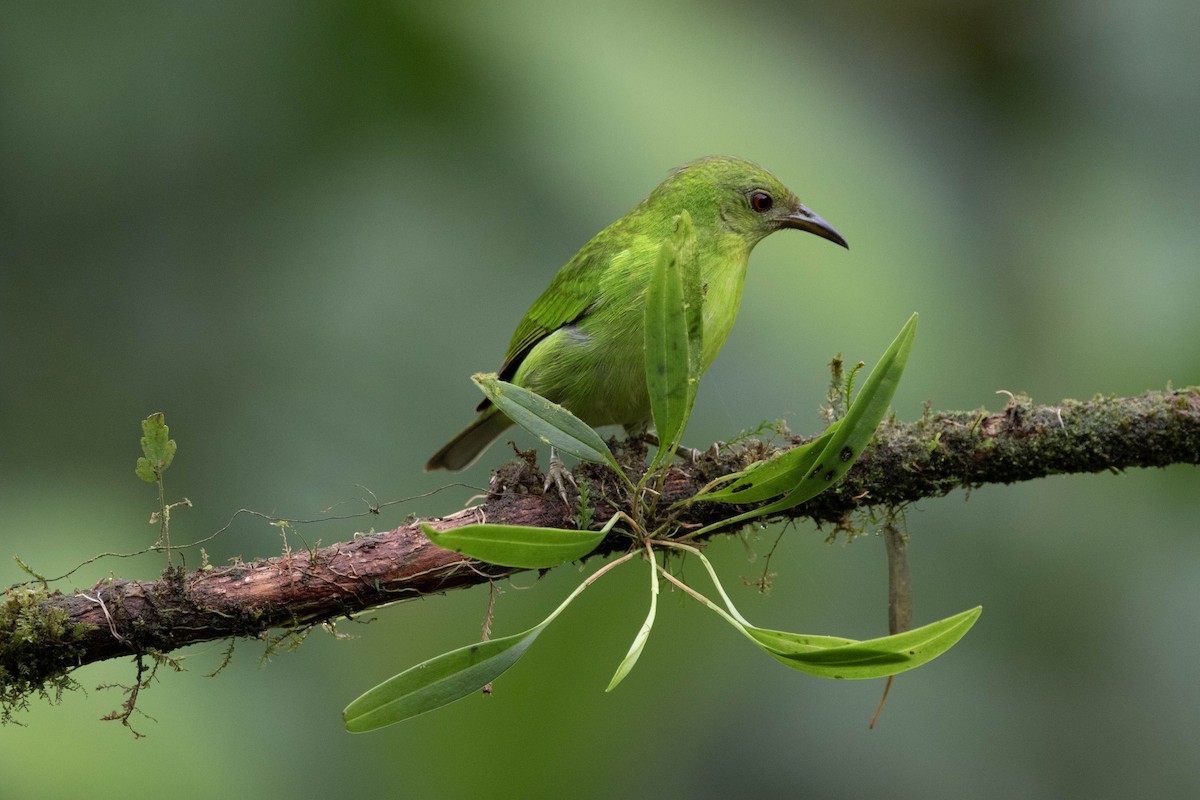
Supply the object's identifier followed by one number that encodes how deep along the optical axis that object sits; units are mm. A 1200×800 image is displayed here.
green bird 7281
